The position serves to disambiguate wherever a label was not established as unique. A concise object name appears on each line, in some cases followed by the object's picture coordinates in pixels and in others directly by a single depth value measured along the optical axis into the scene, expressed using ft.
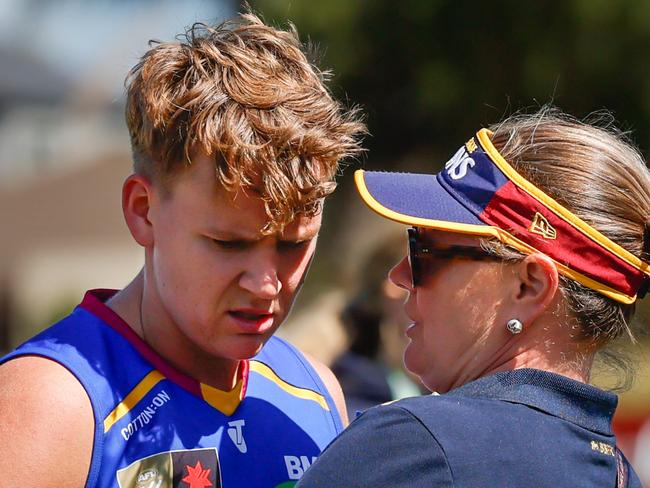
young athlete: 13.84
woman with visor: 12.08
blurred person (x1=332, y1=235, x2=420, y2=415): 31.01
